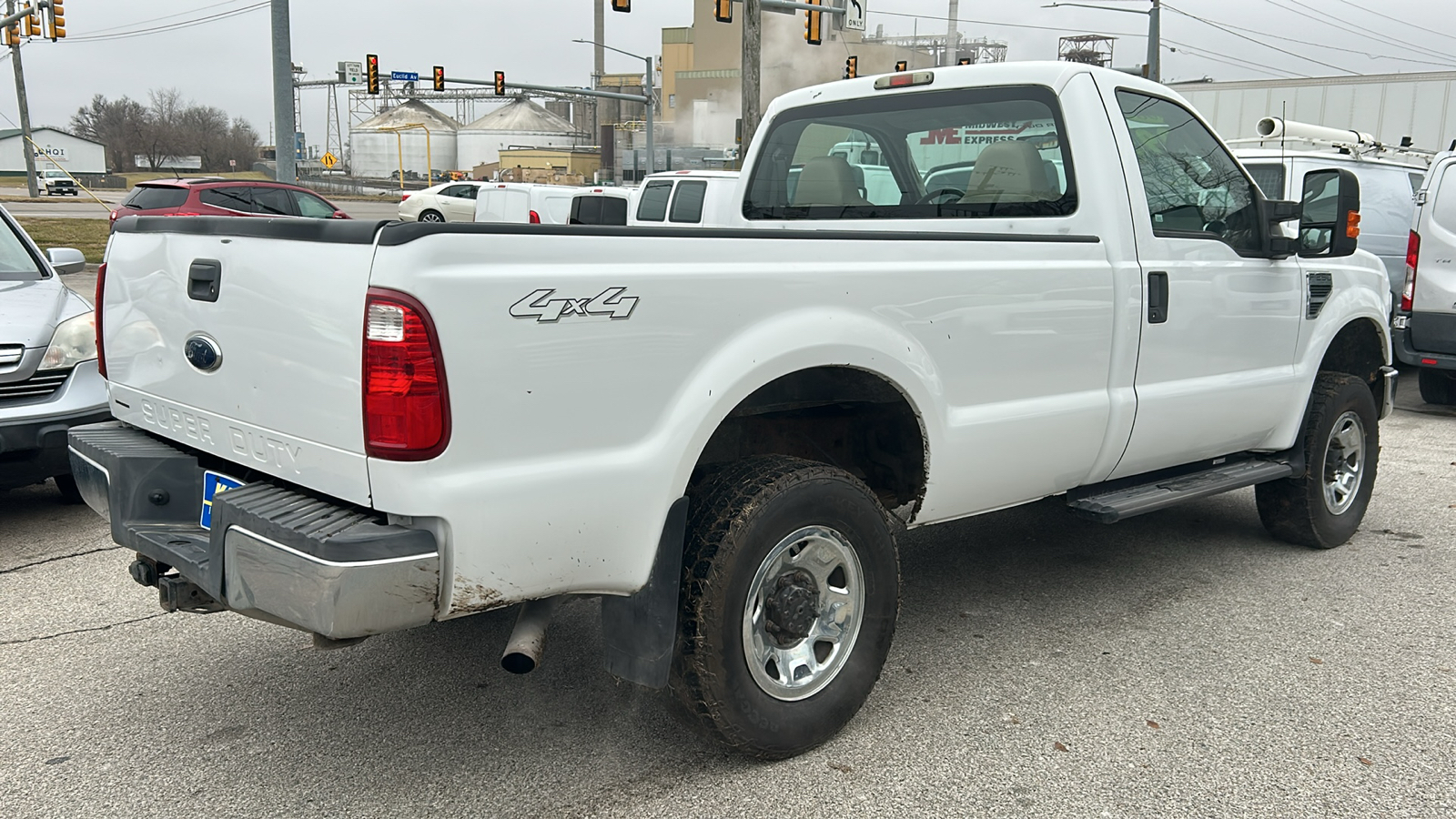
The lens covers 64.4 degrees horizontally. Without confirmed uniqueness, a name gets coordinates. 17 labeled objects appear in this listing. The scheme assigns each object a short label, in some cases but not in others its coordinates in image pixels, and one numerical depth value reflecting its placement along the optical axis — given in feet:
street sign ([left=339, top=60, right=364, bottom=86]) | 135.95
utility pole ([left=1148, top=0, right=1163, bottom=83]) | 86.07
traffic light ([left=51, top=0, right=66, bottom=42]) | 86.17
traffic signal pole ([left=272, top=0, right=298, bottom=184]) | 50.42
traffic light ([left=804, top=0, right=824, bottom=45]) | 77.00
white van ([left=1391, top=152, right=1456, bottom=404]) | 29.84
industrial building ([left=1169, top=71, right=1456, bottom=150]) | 69.51
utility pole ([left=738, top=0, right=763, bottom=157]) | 66.03
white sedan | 96.32
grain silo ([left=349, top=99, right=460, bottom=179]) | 305.12
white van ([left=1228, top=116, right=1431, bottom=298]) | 31.24
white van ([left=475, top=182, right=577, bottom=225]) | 70.49
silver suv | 16.81
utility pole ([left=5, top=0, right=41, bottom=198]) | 123.76
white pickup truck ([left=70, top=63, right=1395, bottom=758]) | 8.18
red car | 56.03
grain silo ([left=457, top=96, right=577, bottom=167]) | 297.94
